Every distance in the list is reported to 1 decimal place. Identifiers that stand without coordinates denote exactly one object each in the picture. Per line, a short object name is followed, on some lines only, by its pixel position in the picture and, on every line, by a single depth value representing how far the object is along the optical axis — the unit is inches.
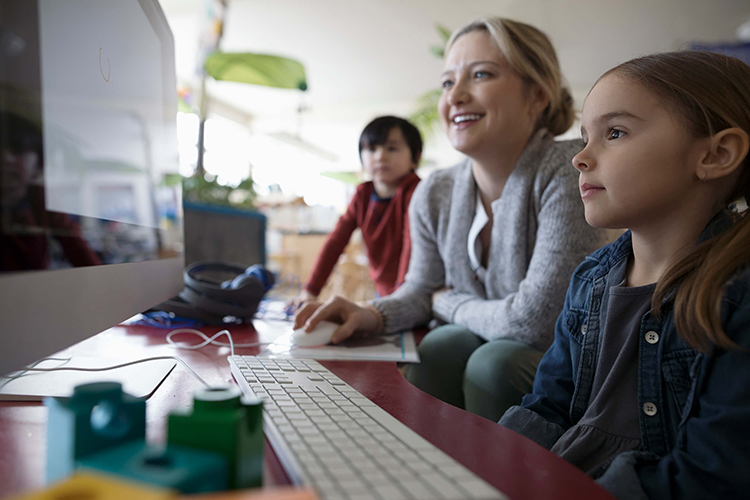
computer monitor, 13.6
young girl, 18.5
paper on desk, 28.9
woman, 33.6
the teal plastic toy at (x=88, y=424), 11.3
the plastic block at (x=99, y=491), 8.5
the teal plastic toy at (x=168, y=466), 9.8
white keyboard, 11.6
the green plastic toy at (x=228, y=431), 11.1
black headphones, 37.9
